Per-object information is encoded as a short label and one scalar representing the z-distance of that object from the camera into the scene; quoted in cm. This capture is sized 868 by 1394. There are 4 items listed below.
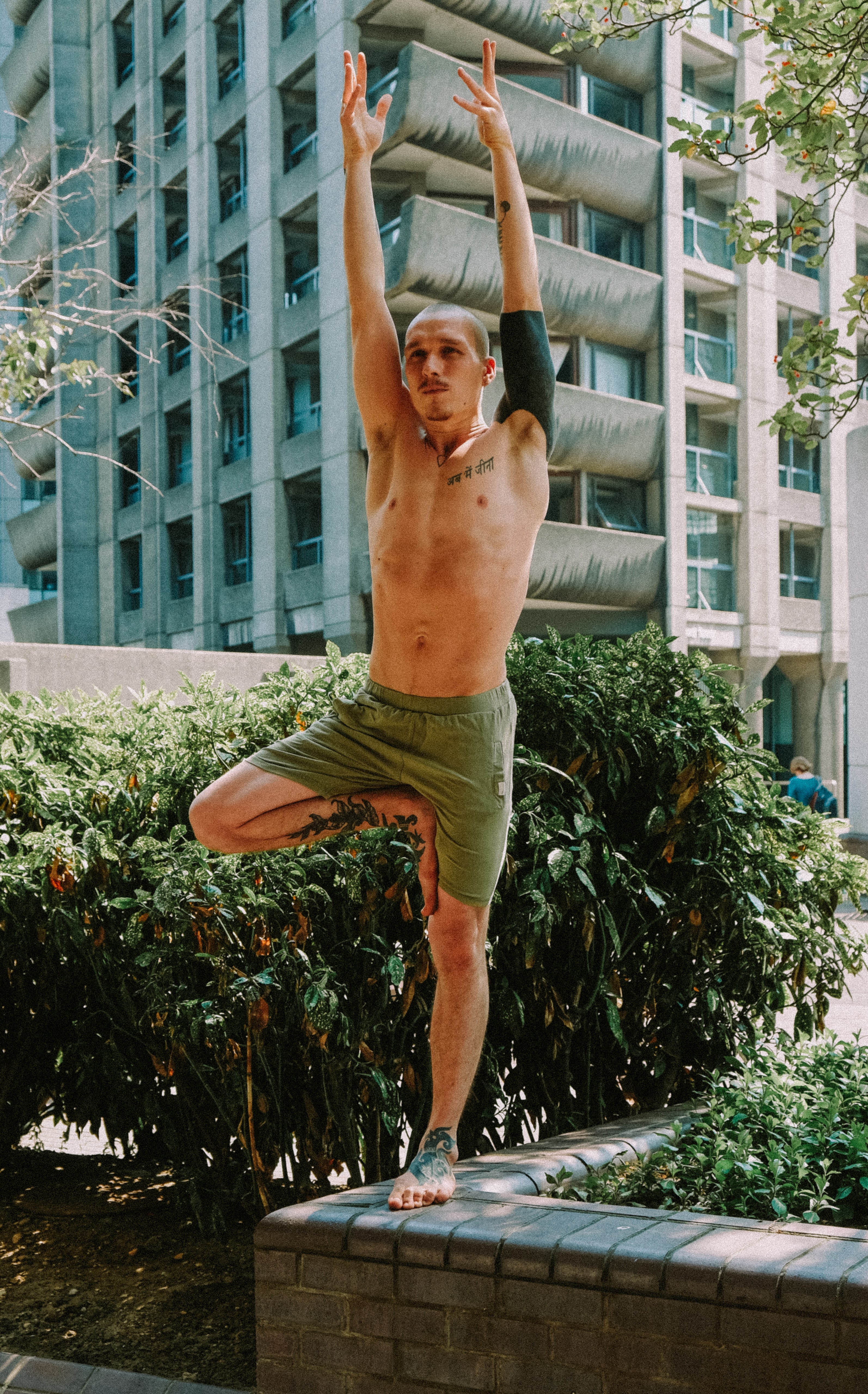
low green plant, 350
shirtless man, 362
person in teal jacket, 1511
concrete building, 2564
